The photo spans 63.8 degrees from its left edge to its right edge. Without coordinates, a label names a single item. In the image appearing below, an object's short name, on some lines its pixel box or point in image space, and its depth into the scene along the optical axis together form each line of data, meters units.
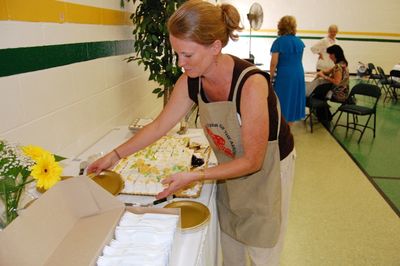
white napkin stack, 0.72
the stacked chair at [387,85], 6.45
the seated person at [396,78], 6.21
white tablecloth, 0.97
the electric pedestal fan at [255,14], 5.79
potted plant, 2.21
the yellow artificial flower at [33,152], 0.82
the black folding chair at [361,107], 4.17
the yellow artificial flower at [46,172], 0.79
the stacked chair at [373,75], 7.08
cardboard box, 0.67
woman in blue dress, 3.98
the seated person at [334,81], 4.57
